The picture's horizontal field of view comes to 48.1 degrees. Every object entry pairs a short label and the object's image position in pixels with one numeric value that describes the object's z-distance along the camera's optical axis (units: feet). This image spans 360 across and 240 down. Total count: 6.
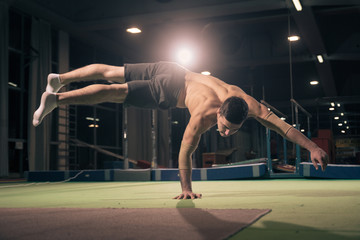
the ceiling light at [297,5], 27.58
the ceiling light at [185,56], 39.52
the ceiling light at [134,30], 33.84
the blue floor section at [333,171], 22.22
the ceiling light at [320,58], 40.55
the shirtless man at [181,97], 11.20
